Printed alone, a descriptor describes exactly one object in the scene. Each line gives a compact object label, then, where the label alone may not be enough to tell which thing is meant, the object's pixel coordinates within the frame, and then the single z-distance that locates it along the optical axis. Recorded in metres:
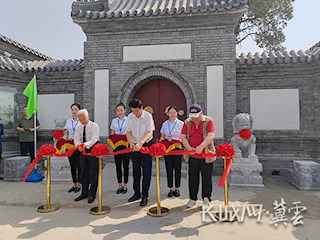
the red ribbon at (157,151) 3.34
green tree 12.73
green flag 5.91
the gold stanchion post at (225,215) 3.16
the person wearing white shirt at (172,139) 4.17
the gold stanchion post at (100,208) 3.48
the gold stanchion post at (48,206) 3.61
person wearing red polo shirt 3.38
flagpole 5.88
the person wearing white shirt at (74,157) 4.55
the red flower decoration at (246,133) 5.00
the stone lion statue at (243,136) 5.00
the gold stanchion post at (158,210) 3.37
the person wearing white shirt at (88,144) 3.88
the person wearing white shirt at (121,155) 4.35
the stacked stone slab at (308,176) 4.83
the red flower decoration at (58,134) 5.28
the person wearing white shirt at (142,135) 3.73
